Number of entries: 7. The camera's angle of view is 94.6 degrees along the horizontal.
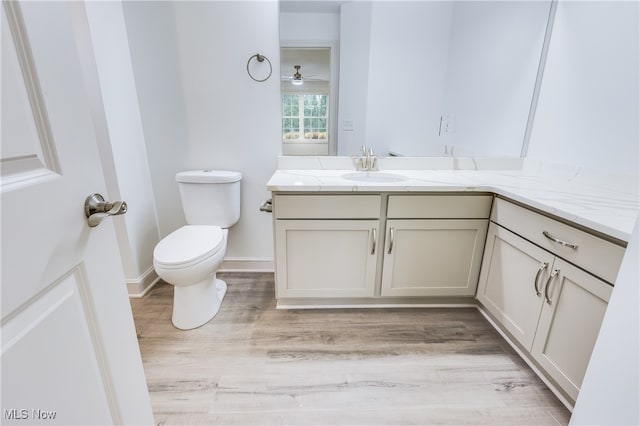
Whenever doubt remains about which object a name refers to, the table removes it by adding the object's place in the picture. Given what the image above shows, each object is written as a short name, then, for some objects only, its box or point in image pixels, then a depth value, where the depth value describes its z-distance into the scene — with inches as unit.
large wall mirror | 73.0
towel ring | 73.8
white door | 16.6
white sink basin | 73.7
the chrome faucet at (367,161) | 78.7
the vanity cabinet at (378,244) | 64.8
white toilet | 61.1
